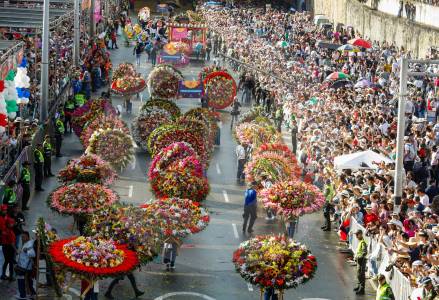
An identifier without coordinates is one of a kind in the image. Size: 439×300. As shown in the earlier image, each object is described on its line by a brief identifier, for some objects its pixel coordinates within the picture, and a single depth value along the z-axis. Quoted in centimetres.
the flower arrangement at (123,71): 5009
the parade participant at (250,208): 2881
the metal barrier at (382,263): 2253
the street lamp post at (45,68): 3969
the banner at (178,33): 6631
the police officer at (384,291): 2198
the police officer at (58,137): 3816
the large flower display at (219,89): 4781
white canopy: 3253
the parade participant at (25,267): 2230
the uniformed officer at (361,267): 2459
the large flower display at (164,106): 3900
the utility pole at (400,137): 2853
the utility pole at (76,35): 5428
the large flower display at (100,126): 3638
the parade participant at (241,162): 3612
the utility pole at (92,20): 6862
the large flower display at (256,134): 3631
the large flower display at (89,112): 3856
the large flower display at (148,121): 3869
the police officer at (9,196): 2733
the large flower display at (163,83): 4828
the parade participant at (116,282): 2334
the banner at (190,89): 4809
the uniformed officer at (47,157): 3434
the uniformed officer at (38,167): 3282
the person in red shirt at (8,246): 2398
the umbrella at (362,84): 4788
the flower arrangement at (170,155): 3027
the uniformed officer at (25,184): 3003
